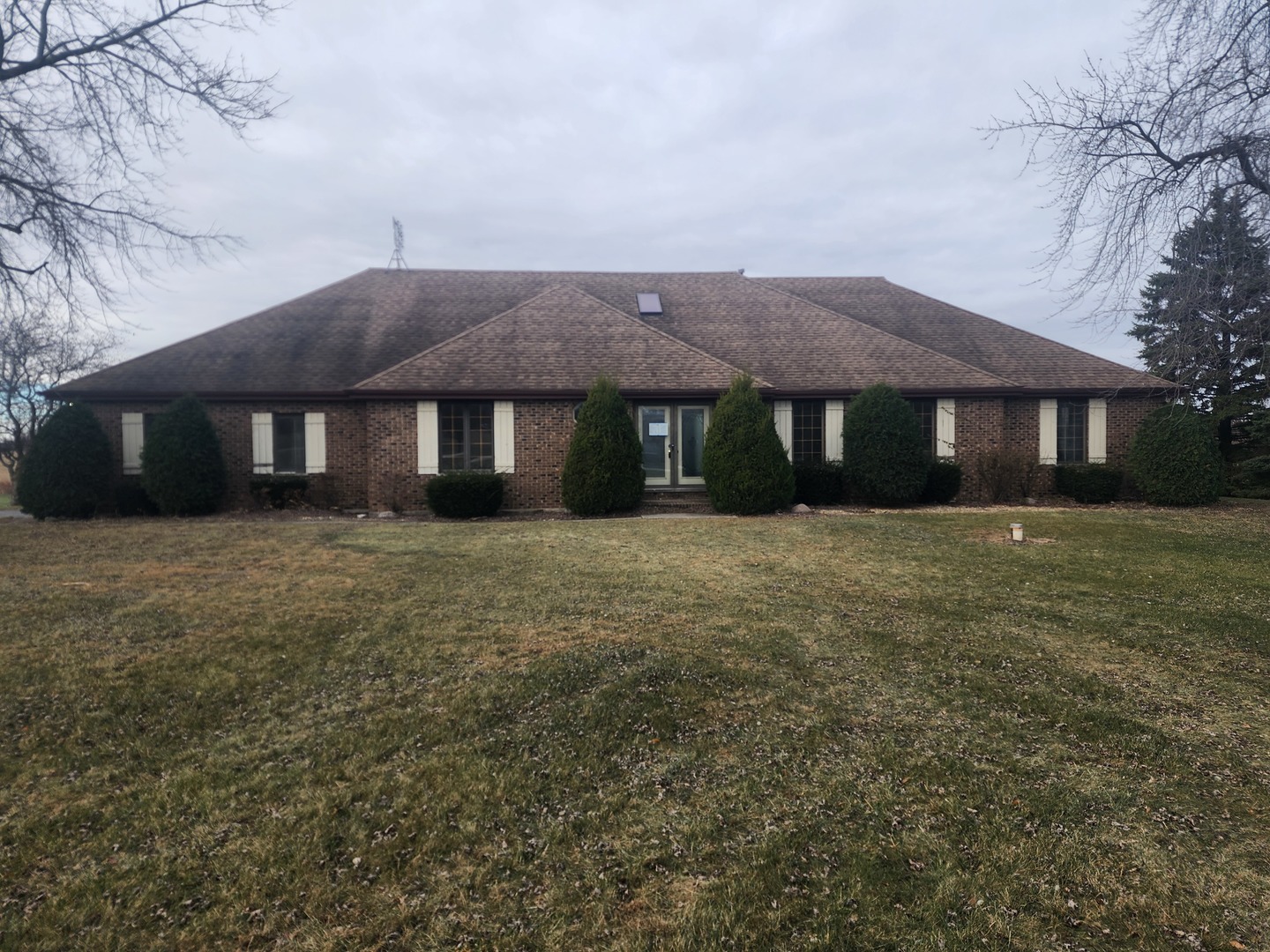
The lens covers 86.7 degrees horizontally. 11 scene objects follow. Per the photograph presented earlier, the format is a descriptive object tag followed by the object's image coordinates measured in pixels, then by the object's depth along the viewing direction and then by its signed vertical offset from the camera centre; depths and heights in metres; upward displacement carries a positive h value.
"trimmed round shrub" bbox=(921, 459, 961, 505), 13.97 -0.69
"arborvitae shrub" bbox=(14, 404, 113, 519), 12.95 -0.15
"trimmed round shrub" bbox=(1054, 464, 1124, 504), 14.41 -0.79
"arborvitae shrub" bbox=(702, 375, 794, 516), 12.55 -0.15
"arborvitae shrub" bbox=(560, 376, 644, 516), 12.65 -0.11
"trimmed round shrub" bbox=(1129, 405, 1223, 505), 13.42 -0.31
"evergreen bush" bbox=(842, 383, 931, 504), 13.34 +0.02
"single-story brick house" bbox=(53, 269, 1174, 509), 14.11 +1.44
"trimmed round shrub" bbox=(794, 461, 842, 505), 14.02 -0.69
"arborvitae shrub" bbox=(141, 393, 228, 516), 13.34 -0.07
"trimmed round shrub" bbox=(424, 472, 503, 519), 12.85 -0.76
